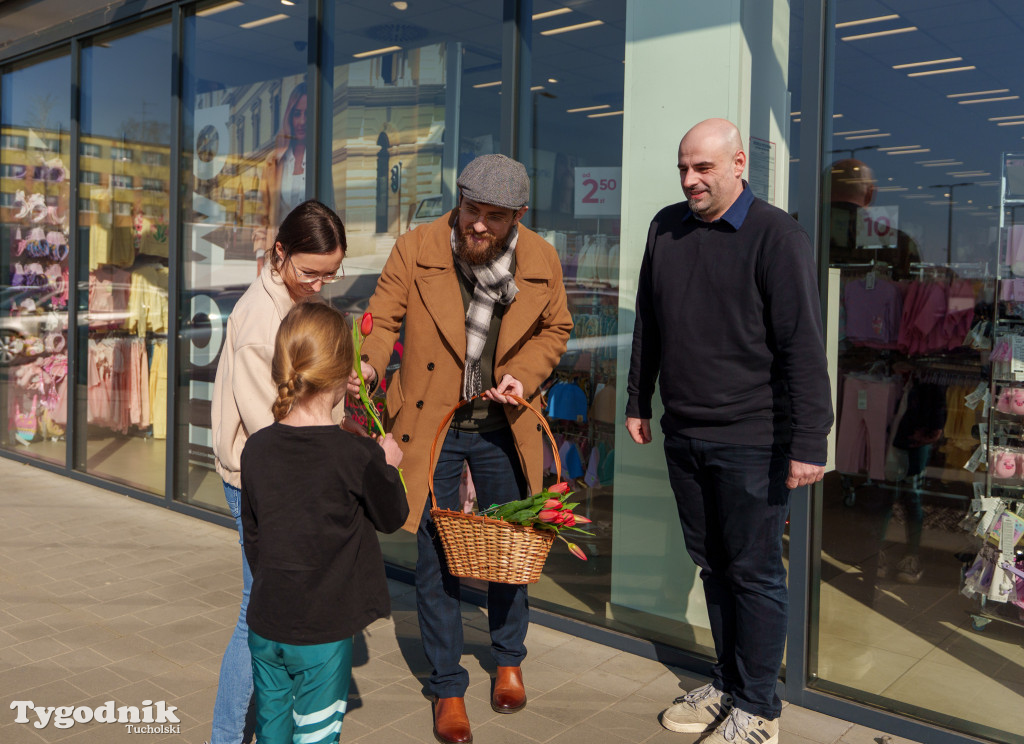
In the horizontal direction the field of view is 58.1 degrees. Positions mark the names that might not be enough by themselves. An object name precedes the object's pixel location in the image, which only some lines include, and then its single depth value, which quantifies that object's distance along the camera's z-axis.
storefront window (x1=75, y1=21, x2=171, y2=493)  7.05
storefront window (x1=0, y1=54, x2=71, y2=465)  8.11
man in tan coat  3.36
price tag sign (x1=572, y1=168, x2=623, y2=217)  4.36
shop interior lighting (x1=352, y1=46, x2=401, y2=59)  5.49
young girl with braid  2.30
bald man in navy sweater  3.00
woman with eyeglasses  2.62
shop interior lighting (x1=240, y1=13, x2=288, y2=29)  6.10
